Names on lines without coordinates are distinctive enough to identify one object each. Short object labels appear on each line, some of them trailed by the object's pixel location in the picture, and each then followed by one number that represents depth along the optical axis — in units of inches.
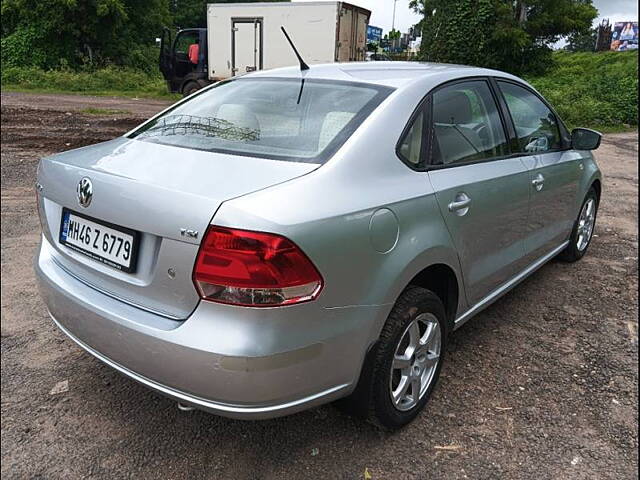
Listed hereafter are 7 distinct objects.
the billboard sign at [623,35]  1829.5
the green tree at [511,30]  959.0
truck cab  684.7
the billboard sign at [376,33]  1994.3
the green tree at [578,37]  1020.6
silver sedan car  75.1
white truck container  620.1
